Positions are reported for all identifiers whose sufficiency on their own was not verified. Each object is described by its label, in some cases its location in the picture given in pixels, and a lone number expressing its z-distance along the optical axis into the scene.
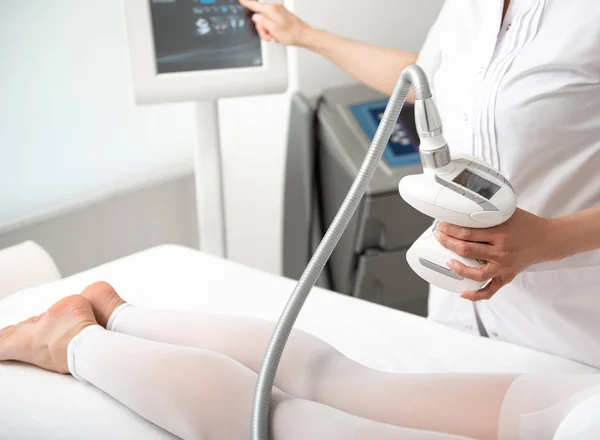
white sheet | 1.09
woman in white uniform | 0.97
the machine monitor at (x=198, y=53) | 1.49
